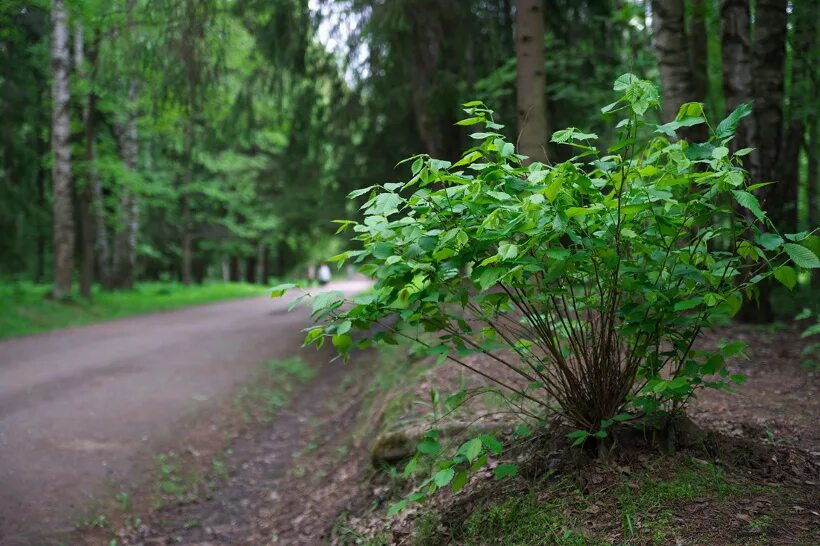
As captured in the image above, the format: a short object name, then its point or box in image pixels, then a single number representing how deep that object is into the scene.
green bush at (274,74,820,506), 2.59
